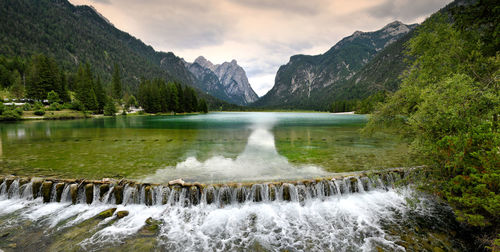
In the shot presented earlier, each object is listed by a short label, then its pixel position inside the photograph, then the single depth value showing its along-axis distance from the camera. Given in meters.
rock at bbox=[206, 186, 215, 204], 9.95
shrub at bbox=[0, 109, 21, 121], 54.06
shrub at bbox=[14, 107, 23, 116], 57.09
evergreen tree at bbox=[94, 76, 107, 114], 87.69
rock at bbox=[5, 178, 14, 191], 10.55
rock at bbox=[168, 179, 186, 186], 10.21
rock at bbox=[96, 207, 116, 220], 8.75
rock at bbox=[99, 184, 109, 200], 9.86
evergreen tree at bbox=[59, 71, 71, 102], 78.94
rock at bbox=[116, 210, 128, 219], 8.78
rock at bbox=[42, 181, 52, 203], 9.88
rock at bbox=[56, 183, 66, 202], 9.90
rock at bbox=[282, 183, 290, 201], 10.33
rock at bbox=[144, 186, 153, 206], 9.74
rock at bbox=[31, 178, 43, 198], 10.11
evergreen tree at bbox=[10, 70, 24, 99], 77.89
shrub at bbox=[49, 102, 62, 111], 68.86
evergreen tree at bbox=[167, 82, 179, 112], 112.56
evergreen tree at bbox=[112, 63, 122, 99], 117.12
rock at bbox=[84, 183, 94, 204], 9.77
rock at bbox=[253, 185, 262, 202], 10.16
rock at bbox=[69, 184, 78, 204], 9.75
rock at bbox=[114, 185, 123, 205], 9.80
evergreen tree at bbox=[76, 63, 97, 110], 79.25
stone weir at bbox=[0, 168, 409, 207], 9.85
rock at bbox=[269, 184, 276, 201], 10.24
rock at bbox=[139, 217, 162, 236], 7.71
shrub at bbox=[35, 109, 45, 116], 62.48
